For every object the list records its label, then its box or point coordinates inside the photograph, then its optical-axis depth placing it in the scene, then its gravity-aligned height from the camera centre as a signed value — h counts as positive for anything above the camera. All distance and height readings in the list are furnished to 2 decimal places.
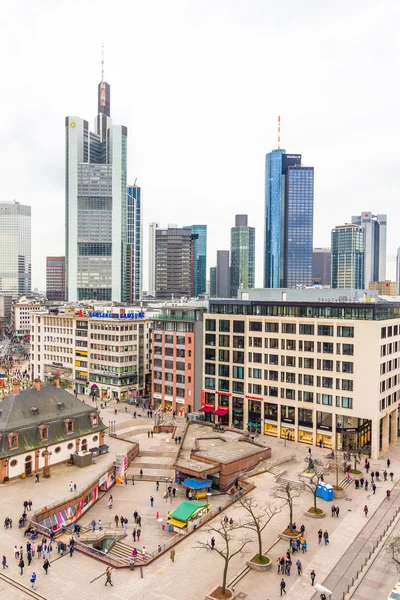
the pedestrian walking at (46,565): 49.22 -28.29
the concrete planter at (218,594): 45.25 -28.92
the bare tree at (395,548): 46.78 -26.29
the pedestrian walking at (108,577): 47.20 -28.26
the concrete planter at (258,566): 51.03 -29.37
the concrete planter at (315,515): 63.91 -29.90
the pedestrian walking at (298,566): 50.09 -28.71
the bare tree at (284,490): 66.94 -29.75
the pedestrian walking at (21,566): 48.84 -28.19
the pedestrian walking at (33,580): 46.31 -28.07
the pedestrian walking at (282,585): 46.56 -28.55
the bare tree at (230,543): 54.52 -29.73
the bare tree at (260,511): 59.70 -29.74
